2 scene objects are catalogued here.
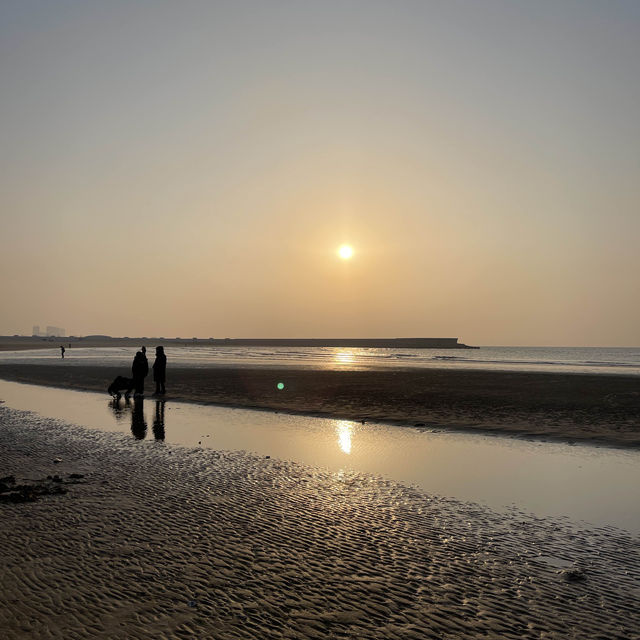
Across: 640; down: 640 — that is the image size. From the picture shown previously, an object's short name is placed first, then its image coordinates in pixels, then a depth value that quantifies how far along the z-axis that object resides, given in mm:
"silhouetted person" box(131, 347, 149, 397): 28578
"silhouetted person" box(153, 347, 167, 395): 29466
